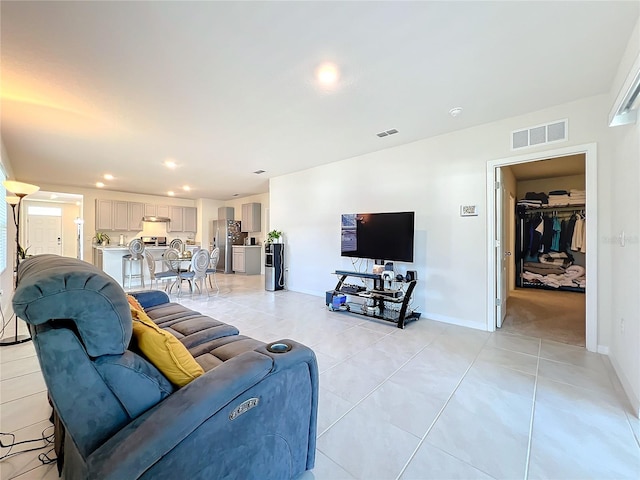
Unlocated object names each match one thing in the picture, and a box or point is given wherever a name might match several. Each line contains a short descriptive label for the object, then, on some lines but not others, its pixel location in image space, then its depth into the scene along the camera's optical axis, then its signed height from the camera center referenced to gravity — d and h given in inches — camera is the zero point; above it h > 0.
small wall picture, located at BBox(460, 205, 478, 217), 137.4 +14.6
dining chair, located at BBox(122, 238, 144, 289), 235.5 -20.9
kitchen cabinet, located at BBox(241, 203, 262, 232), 343.0 +27.2
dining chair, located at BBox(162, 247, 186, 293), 216.4 -16.9
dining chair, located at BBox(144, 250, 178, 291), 212.5 -27.5
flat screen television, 149.7 +2.0
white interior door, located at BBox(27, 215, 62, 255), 354.9 +5.7
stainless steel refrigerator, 357.4 +1.1
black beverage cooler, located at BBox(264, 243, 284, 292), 232.2 -23.6
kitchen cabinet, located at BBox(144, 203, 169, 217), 327.9 +34.7
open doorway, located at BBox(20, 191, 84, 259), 349.4 +18.8
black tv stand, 144.3 -35.8
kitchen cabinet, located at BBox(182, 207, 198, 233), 359.3 +25.8
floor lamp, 118.8 +20.6
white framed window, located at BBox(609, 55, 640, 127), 68.4 +37.9
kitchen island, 240.4 -19.4
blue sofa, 32.7 -22.4
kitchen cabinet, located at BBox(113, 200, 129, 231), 305.0 +26.3
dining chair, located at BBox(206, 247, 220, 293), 230.3 -18.1
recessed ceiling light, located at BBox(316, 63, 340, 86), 89.5 +56.3
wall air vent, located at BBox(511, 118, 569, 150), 115.7 +46.1
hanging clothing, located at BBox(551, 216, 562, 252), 246.1 +4.2
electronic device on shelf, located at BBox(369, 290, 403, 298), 149.0 -29.4
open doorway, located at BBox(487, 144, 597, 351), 109.3 -18.8
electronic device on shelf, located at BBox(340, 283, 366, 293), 166.4 -30.6
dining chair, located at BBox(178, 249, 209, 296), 214.2 -22.3
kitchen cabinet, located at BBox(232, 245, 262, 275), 346.9 -25.7
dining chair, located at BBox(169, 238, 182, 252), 273.9 -5.9
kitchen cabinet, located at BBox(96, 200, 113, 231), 293.3 +25.6
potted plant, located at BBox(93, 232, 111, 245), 283.8 -0.6
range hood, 323.6 +23.6
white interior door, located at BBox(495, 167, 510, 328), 134.4 -2.8
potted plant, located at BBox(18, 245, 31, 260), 136.7 -7.5
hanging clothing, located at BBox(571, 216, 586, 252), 228.5 +3.1
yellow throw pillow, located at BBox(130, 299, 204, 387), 42.8 -18.5
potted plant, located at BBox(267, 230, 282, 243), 235.6 +2.5
